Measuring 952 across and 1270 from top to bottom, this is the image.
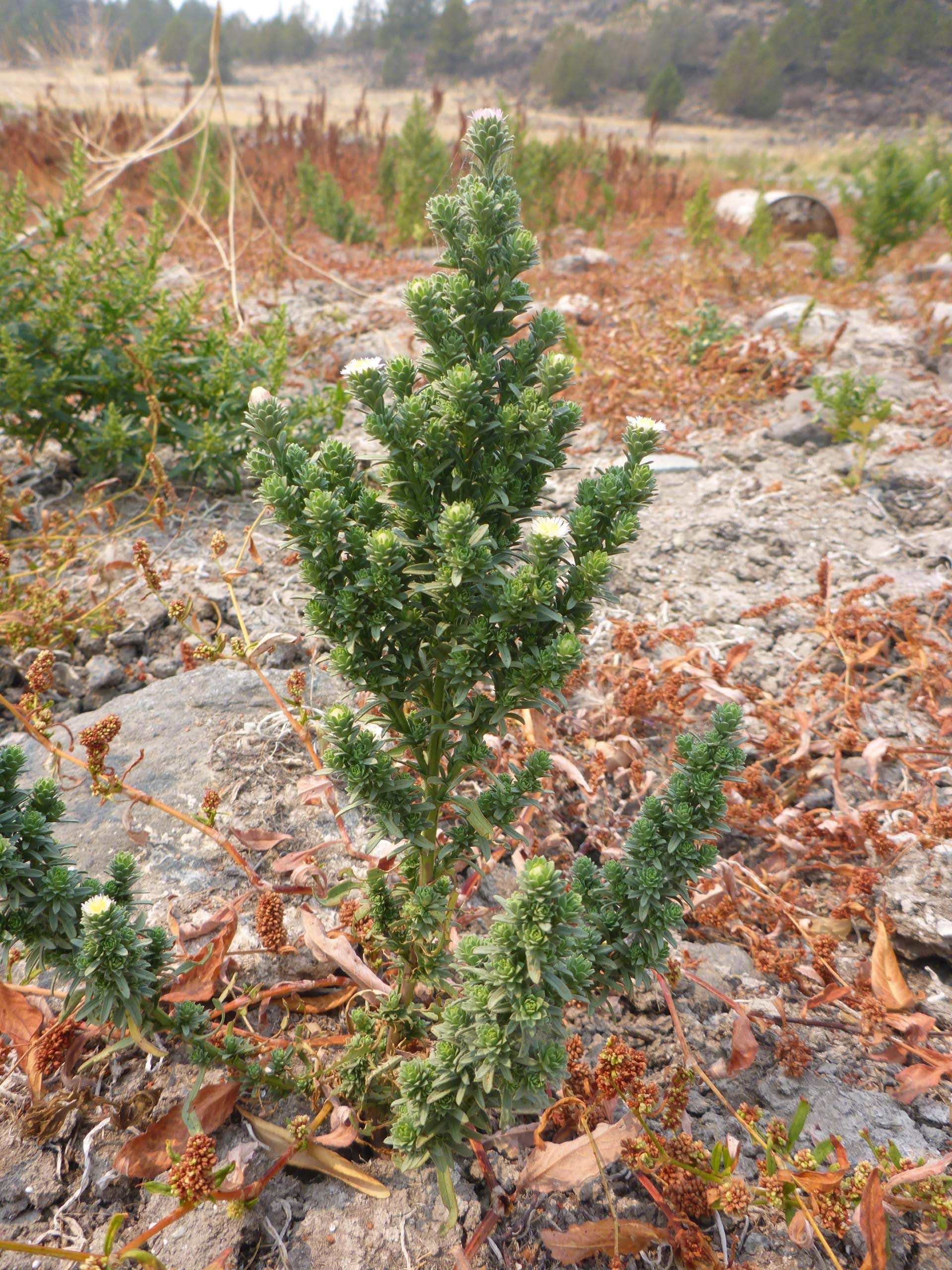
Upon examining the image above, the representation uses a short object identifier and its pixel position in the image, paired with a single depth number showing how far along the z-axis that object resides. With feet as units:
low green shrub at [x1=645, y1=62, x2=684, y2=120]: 120.06
